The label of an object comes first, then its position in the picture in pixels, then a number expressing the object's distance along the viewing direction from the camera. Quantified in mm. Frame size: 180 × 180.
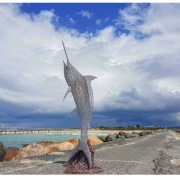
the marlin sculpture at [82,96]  5806
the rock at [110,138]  19447
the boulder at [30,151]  9956
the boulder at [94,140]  15912
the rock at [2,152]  8744
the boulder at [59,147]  11834
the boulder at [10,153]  10420
